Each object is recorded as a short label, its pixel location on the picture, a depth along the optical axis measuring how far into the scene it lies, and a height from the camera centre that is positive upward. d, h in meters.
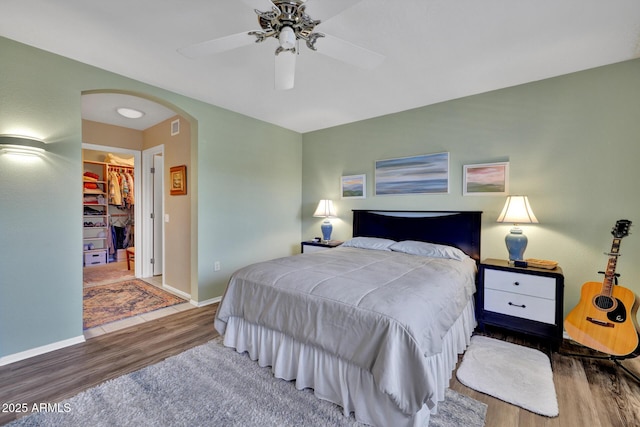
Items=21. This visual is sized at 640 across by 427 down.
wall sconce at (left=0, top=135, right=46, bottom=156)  2.01 +0.45
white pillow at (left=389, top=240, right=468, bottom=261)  2.83 -0.46
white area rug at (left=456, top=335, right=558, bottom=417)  1.74 -1.21
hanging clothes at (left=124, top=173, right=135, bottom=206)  6.04 +0.39
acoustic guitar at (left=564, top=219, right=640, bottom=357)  1.94 -0.81
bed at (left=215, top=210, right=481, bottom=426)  1.40 -0.73
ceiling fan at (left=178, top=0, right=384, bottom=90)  1.49 +1.03
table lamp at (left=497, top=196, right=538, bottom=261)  2.56 -0.10
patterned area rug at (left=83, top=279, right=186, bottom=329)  3.02 -1.21
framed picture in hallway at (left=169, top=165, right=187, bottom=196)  3.57 +0.35
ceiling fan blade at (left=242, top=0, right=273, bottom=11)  1.41 +1.06
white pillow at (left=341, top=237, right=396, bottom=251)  3.28 -0.45
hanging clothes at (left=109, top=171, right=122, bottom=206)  5.82 +0.35
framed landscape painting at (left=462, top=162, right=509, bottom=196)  2.90 +0.31
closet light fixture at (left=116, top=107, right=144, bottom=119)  3.55 +1.25
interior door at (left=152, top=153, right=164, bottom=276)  4.50 -0.09
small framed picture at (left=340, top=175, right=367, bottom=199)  3.99 +0.30
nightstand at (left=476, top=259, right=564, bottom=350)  2.31 -0.82
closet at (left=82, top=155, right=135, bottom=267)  5.61 -0.10
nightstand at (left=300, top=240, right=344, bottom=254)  3.96 -0.56
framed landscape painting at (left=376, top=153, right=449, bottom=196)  3.30 +0.42
